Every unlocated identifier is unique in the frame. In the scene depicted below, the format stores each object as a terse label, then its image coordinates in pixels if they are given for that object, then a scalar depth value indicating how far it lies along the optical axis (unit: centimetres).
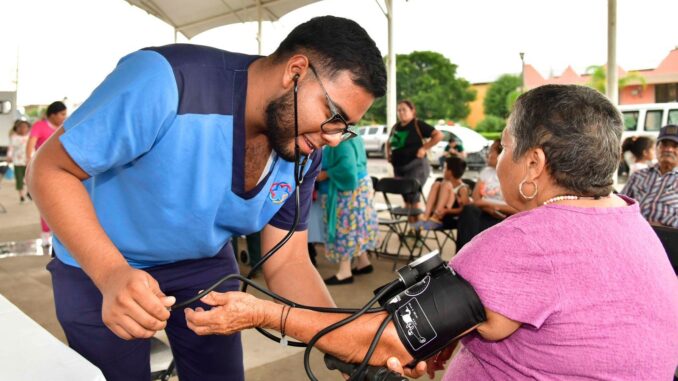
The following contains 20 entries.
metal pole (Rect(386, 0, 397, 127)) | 895
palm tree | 2194
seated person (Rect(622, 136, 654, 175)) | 474
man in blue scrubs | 106
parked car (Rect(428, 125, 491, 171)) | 1308
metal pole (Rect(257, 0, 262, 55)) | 1152
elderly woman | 101
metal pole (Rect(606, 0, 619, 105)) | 599
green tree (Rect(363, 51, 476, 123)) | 3356
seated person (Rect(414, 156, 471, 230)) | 504
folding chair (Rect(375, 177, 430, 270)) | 528
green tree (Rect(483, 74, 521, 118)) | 3409
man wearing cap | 359
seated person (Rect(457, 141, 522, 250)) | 444
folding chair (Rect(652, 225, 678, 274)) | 238
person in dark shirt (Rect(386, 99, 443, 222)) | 586
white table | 94
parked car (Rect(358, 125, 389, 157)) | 1871
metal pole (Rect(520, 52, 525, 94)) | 1213
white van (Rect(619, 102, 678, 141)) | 1073
